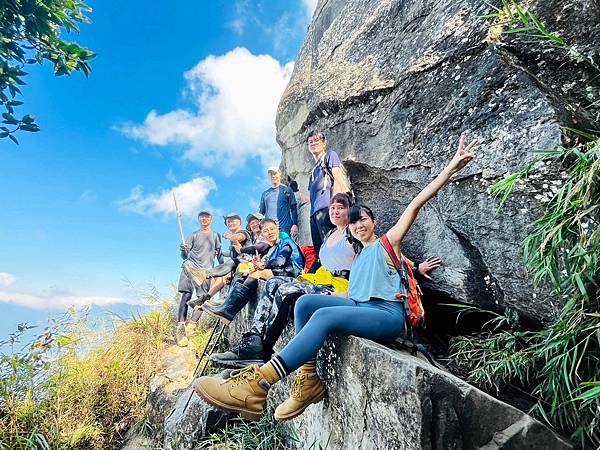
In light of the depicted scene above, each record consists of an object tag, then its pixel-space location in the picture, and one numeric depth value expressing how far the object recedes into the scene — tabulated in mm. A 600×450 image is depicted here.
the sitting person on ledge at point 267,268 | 4805
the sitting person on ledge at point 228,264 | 6480
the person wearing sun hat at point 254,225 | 6195
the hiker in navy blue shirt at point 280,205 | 6588
